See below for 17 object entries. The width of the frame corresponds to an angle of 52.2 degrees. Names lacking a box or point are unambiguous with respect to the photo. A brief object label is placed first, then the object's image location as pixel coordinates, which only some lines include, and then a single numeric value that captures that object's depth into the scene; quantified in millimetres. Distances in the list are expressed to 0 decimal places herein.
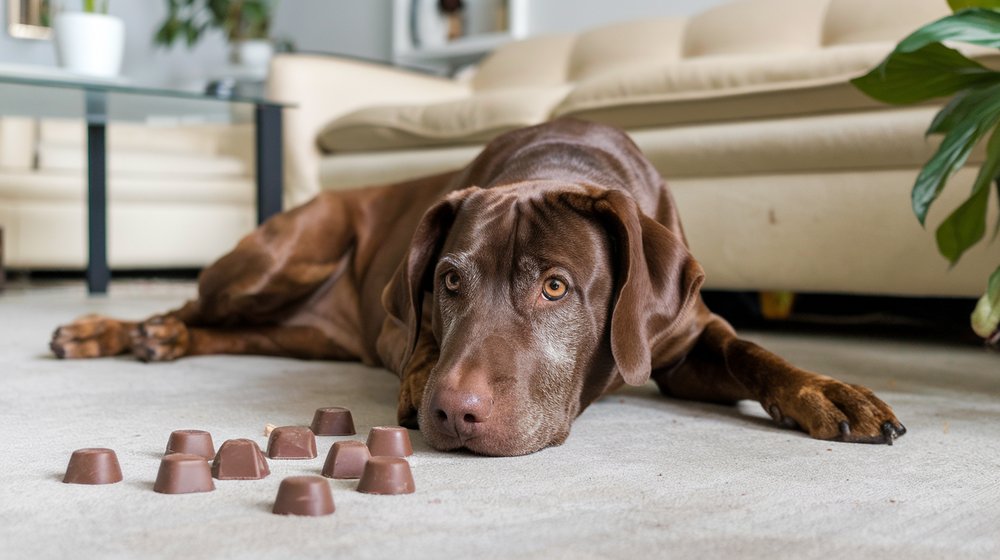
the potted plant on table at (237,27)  7602
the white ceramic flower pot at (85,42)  4398
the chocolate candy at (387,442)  1477
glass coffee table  3754
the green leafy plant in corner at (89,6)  4480
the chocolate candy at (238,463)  1341
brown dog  1501
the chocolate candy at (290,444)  1478
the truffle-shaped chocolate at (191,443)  1442
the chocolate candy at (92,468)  1305
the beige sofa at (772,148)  2957
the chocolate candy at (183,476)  1261
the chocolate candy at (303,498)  1155
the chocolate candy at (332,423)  1676
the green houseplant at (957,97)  1906
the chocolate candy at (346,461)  1354
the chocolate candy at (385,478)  1273
